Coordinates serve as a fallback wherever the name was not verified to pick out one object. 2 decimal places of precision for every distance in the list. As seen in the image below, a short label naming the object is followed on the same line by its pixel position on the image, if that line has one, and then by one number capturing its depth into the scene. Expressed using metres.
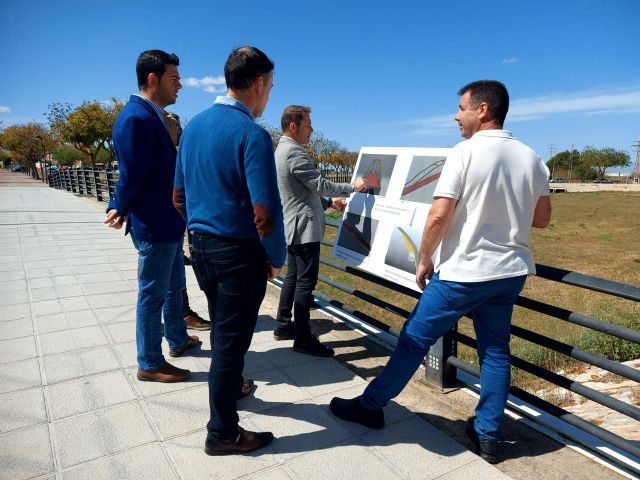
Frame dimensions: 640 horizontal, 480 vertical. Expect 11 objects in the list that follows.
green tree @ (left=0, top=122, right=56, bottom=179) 49.12
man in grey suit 3.06
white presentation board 2.71
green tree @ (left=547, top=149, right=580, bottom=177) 95.56
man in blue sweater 1.89
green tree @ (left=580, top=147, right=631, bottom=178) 92.06
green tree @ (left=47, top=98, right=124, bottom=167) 32.94
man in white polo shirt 1.98
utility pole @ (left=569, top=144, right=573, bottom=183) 92.89
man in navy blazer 2.59
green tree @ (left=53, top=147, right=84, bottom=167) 64.38
